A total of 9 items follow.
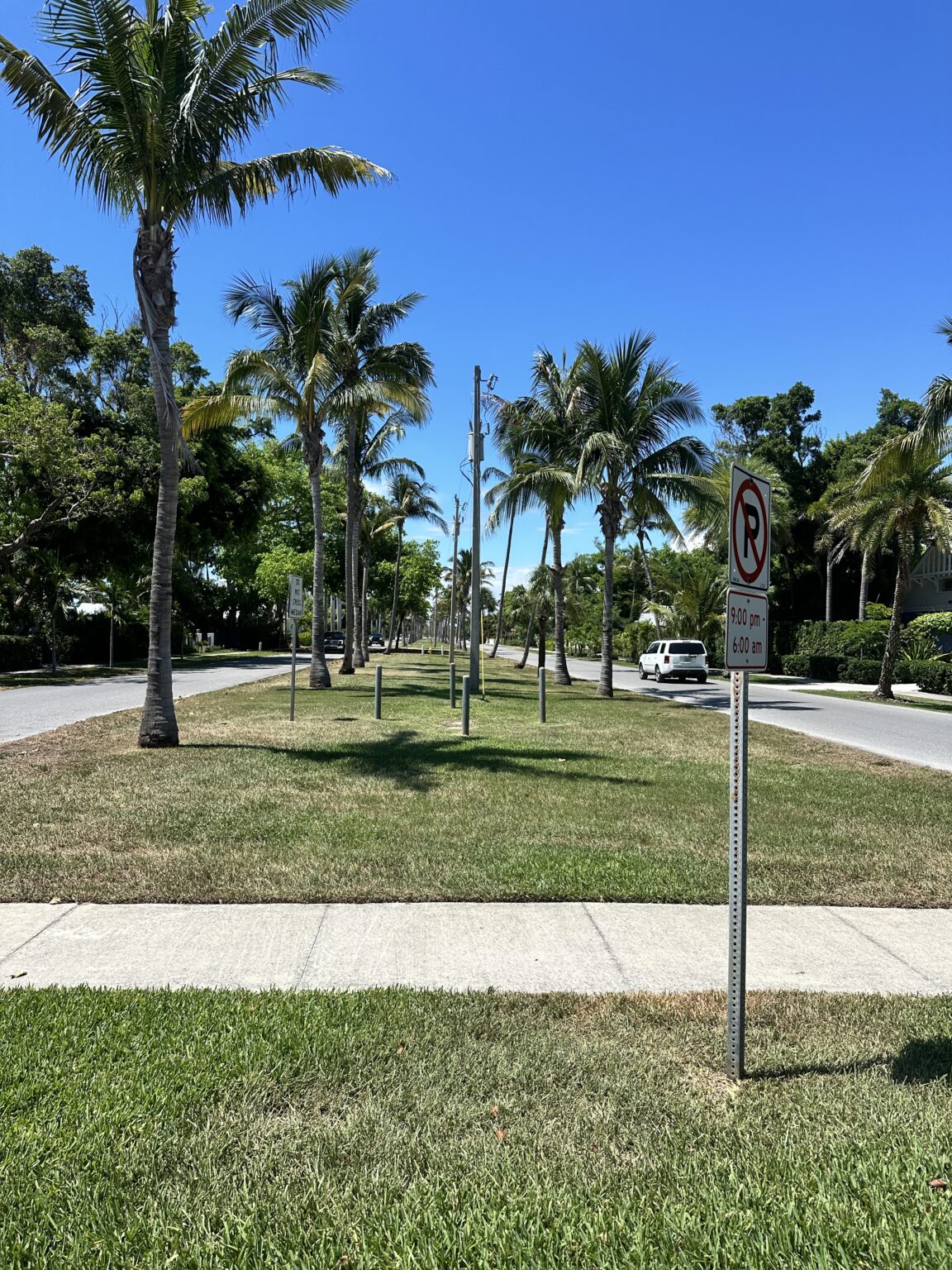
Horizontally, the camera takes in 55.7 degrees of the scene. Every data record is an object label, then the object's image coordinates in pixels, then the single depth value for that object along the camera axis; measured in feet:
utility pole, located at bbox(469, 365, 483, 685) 71.31
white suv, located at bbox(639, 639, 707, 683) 112.78
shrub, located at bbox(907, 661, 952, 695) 94.58
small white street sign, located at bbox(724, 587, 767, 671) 10.82
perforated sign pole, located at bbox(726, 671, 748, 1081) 11.24
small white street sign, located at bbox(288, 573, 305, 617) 50.85
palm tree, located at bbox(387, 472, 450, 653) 184.85
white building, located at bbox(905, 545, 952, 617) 151.74
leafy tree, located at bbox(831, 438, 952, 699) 73.82
